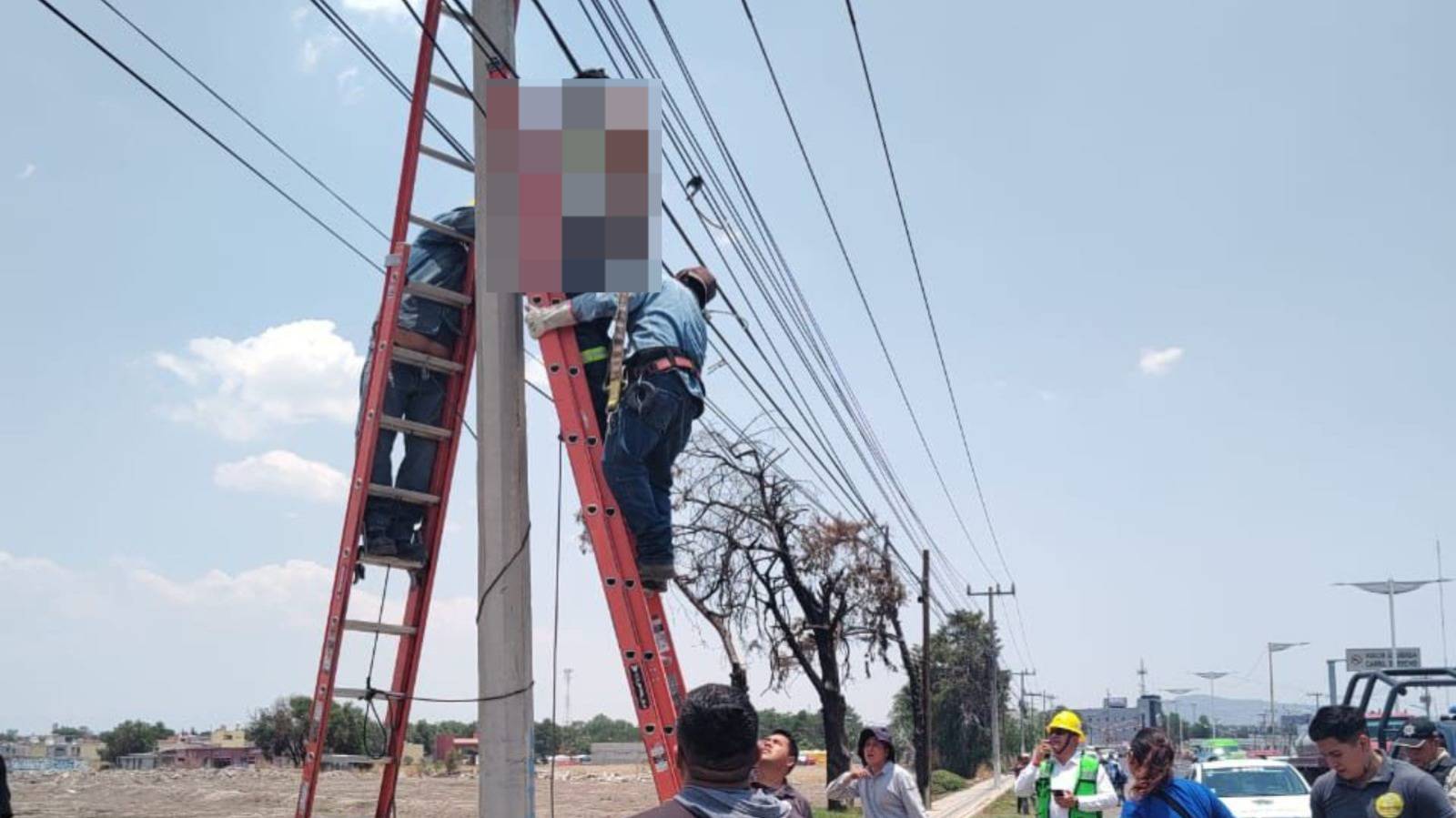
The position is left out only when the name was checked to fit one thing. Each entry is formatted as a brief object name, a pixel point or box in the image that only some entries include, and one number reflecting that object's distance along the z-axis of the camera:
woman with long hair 5.94
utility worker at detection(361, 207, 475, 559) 7.81
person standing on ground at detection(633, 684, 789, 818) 3.23
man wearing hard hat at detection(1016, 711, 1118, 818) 10.09
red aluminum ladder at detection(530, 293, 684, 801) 6.93
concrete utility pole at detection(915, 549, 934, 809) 41.06
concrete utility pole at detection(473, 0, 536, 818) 7.05
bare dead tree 29.52
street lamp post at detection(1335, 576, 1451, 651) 42.42
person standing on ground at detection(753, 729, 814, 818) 6.16
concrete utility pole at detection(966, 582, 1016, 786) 63.44
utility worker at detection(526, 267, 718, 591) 7.17
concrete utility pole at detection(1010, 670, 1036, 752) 101.00
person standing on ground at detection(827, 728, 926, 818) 8.02
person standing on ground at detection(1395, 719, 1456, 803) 11.45
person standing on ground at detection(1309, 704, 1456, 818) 6.29
